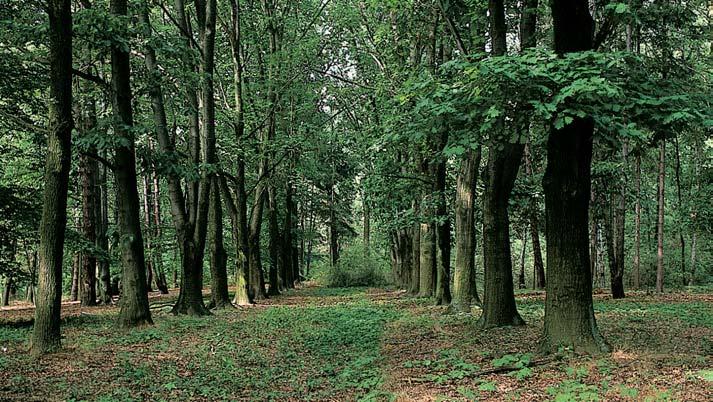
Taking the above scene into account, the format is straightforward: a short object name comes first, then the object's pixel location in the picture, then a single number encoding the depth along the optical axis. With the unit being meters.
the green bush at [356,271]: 34.66
